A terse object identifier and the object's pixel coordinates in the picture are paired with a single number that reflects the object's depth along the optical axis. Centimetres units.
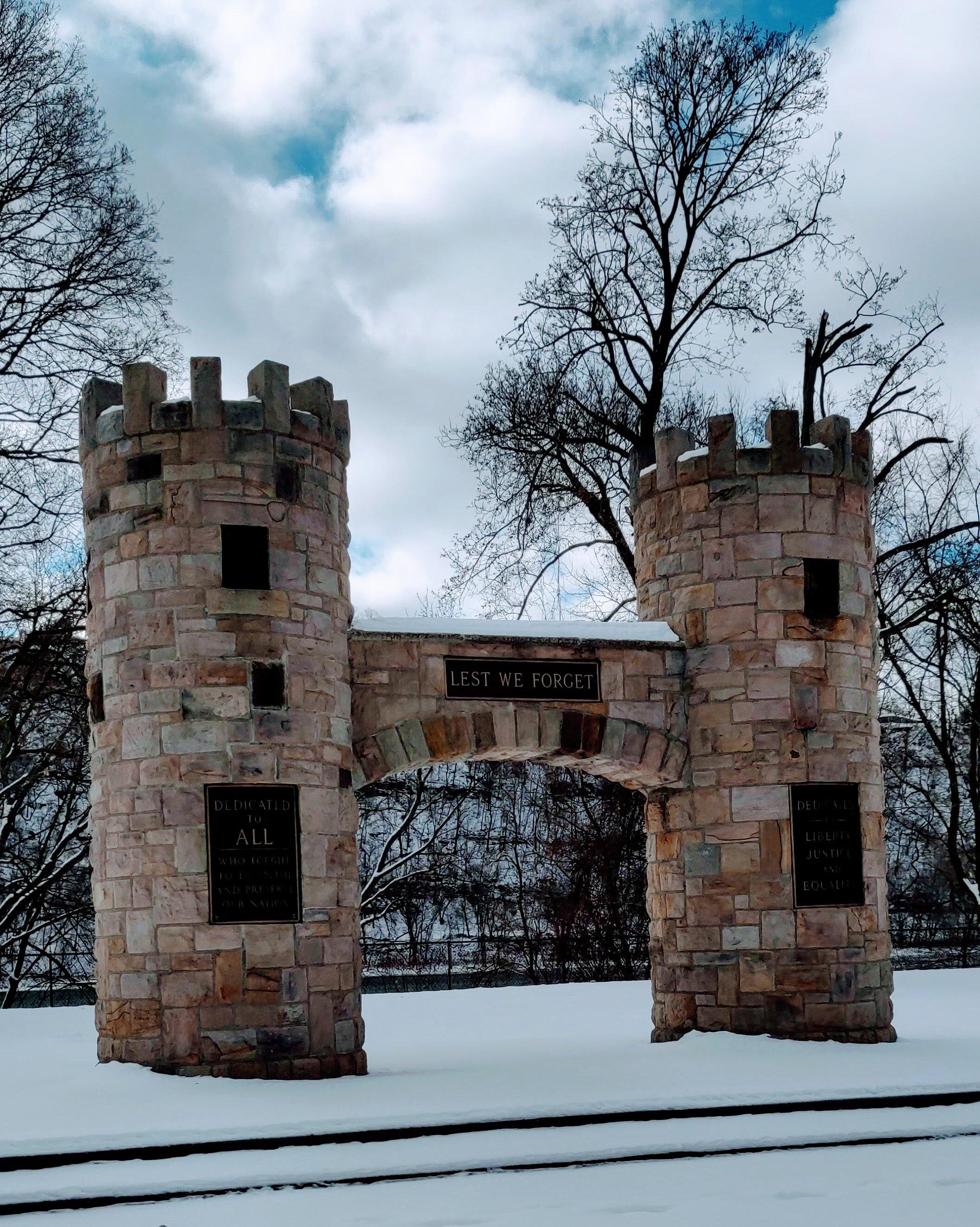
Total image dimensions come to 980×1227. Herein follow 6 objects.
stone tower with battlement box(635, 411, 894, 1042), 1150
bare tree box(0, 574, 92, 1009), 1642
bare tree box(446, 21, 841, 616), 1823
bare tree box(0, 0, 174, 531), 1489
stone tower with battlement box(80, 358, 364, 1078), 977
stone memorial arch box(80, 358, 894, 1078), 991
